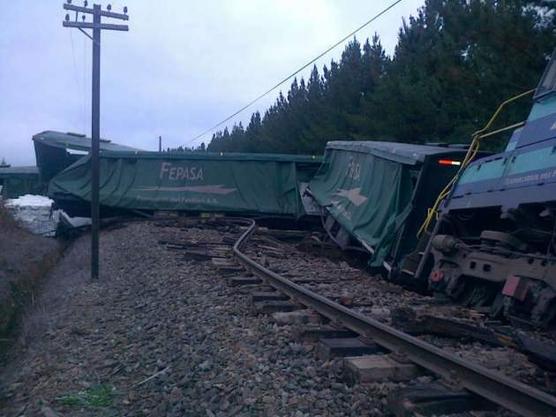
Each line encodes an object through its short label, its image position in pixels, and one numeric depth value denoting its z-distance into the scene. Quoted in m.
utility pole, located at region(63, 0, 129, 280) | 15.36
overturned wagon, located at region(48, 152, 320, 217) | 23.73
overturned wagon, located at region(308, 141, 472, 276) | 12.13
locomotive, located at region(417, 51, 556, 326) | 7.67
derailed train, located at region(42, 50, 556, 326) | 7.90
